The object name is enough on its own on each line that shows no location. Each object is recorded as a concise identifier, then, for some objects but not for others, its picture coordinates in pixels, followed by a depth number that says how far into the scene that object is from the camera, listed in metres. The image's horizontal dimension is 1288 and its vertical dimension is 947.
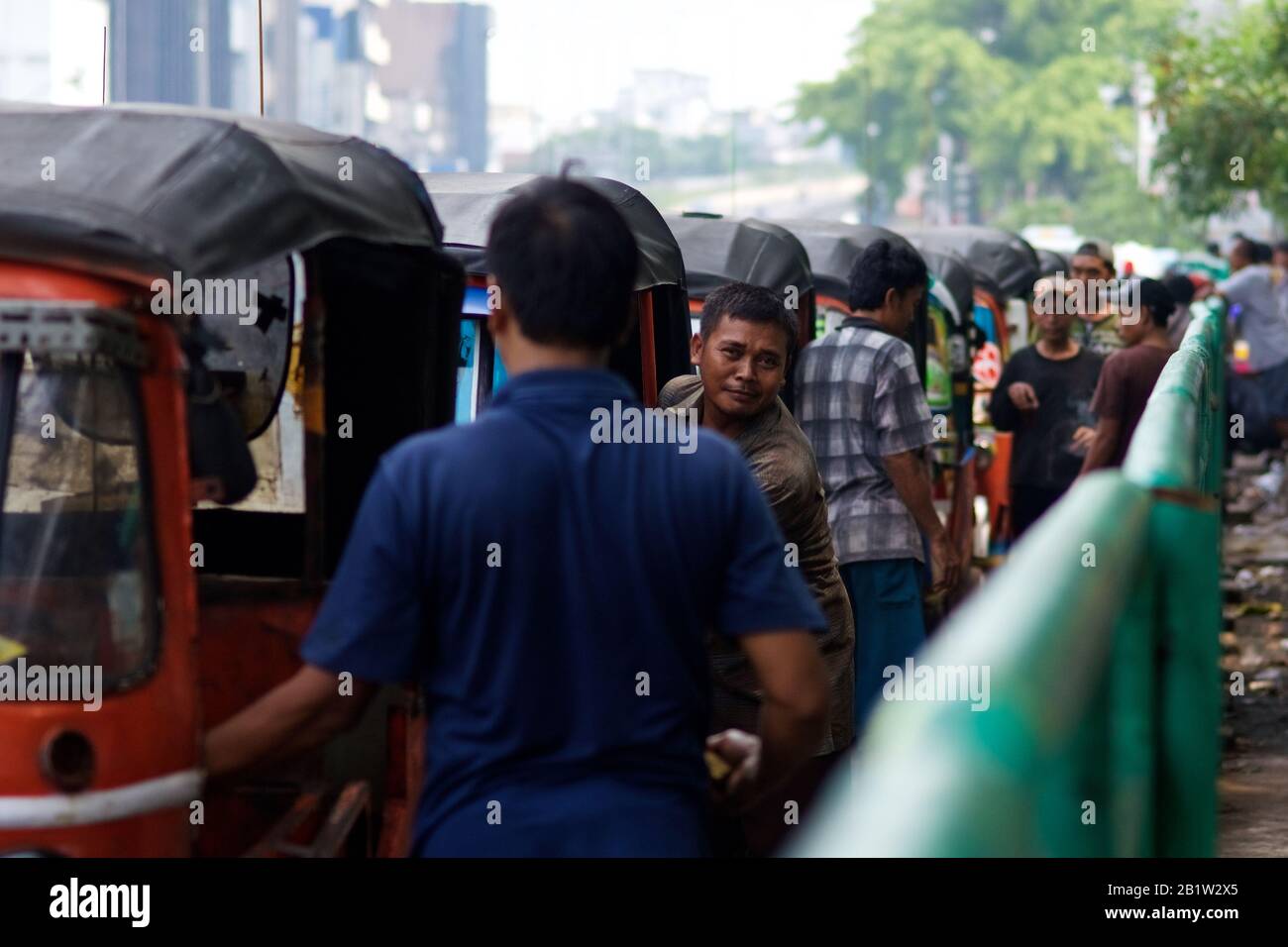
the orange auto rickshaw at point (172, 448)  3.19
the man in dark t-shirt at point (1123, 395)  8.02
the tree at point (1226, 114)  21.77
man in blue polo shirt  2.69
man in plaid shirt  6.61
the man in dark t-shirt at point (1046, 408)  9.67
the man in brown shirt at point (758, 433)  5.02
